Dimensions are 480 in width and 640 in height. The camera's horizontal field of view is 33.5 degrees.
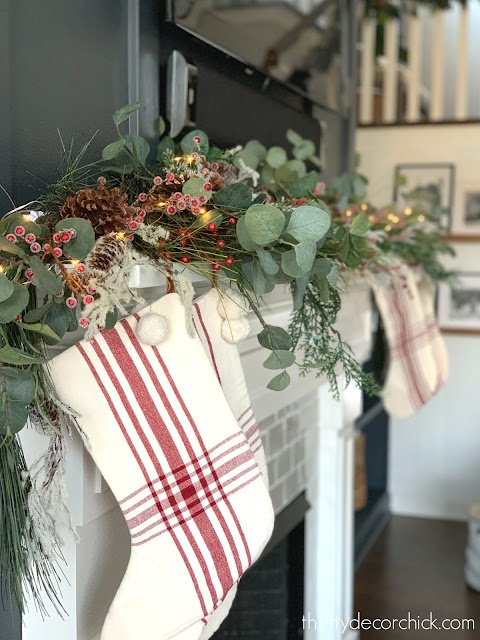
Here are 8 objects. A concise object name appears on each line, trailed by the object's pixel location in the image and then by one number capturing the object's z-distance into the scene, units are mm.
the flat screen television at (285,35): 1568
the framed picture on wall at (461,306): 3842
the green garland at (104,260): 957
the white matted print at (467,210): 3796
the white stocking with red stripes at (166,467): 1049
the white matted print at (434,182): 3799
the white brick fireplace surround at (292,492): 1135
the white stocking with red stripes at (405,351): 2490
